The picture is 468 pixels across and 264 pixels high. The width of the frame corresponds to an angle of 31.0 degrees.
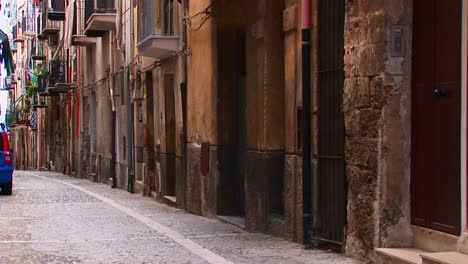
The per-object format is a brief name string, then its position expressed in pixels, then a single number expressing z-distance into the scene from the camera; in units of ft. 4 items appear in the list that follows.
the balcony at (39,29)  170.95
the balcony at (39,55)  186.19
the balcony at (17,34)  250.53
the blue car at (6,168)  69.36
